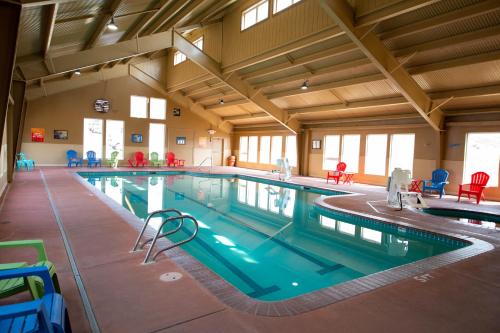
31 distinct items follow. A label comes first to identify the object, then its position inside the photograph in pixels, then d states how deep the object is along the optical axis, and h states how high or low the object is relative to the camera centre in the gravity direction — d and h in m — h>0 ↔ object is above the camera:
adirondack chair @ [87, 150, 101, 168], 13.93 -0.68
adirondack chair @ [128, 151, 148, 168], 14.96 -0.71
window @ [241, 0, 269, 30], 10.12 +4.49
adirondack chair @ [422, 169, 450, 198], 8.58 -0.67
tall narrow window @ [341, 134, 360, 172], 12.06 +0.12
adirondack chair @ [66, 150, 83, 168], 13.62 -0.68
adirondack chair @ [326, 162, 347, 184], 11.13 -0.67
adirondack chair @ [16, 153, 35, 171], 11.65 -0.82
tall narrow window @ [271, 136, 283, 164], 15.38 +0.21
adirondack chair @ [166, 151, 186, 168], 15.81 -0.70
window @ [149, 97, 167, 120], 15.96 +1.92
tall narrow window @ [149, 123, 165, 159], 16.09 +0.38
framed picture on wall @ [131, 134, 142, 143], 15.50 +0.37
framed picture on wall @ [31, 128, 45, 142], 13.30 +0.29
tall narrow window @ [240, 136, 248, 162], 17.59 +0.10
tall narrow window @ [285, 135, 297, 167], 14.54 +0.13
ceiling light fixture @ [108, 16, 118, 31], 6.62 +2.49
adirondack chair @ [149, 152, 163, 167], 15.47 -0.67
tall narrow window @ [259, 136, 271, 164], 16.12 +0.09
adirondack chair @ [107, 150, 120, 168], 13.92 -0.67
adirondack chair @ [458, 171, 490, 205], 7.73 -0.62
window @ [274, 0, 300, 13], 9.04 +4.27
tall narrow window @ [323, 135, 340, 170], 12.73 +0.07
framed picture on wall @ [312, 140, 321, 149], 13.32 +0.37
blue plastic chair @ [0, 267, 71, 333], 1.28 -0.82
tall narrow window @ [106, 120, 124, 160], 15.01 +0.36
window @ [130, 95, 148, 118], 15.47 +1.91
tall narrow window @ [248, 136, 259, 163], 16.97 +0.12
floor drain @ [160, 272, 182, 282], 2.67 -1.10
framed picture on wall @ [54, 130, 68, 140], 13.80 +0.35
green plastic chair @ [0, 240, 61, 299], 1.91 -0.87
